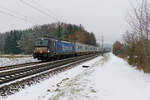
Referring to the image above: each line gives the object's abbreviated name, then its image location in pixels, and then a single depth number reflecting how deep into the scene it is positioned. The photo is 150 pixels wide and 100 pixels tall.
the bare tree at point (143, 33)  8.66
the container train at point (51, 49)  17.17
